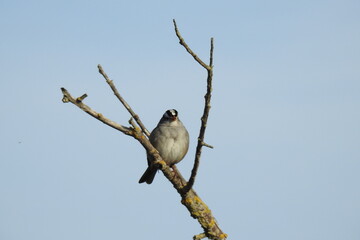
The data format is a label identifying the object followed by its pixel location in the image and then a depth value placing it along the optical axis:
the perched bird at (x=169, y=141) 18.03
